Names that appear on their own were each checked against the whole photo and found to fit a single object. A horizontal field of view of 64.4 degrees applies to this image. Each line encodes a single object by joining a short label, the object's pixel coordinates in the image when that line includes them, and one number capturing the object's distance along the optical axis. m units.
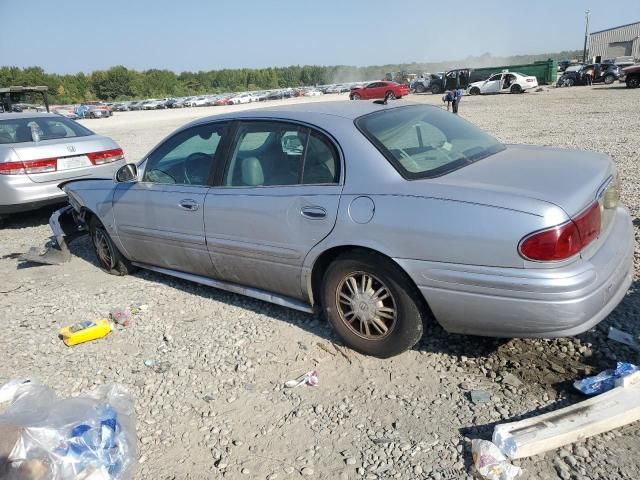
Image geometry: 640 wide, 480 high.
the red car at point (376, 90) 38.06
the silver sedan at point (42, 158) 6.44
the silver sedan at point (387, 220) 2.52
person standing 18.59
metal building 57.84
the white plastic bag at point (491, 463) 2.20
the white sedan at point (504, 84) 34.84
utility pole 57.71
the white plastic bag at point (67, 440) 2.25
